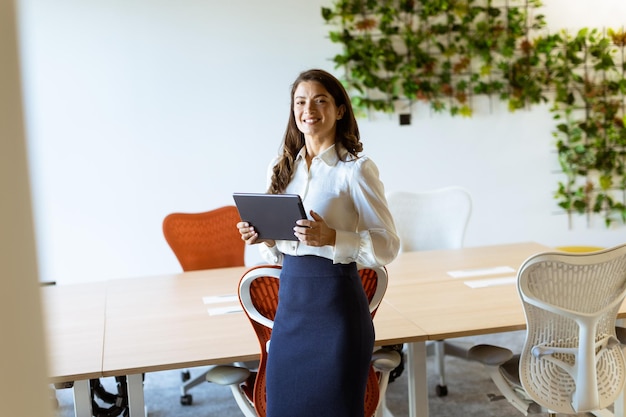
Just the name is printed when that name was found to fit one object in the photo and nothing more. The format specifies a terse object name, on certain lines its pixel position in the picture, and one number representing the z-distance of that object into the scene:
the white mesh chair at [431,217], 4.30
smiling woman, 2.11
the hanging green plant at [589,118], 5.88
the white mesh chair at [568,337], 2.46
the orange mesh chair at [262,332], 2.42
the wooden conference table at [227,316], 2.47
